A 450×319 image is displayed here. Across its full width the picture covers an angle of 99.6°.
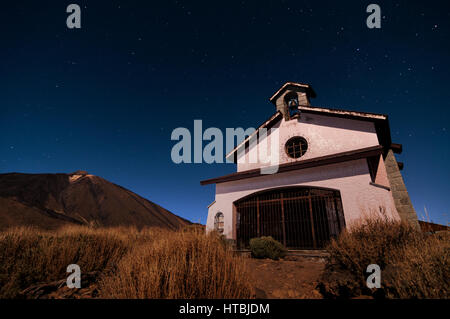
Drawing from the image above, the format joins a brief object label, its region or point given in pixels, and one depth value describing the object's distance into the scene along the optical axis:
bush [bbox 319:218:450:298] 2.79
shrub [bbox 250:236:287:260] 7.45
